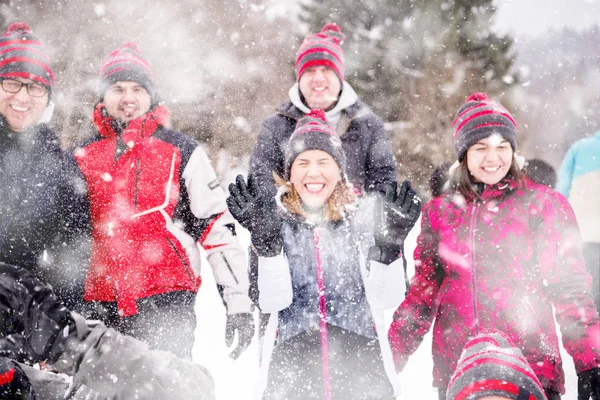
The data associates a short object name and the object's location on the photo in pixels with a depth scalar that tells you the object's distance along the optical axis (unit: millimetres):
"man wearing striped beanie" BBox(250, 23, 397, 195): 2928
